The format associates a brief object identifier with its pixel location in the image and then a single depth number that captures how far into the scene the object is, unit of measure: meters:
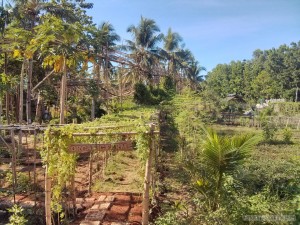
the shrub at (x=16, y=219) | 3.92
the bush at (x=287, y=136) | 13.05
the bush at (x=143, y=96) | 18.02
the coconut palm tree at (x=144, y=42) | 24.50
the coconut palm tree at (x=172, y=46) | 31.05
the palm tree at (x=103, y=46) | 8.72
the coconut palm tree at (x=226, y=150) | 4.02
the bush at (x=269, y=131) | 13.31
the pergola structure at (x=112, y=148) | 4.43
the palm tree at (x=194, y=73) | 36.49
